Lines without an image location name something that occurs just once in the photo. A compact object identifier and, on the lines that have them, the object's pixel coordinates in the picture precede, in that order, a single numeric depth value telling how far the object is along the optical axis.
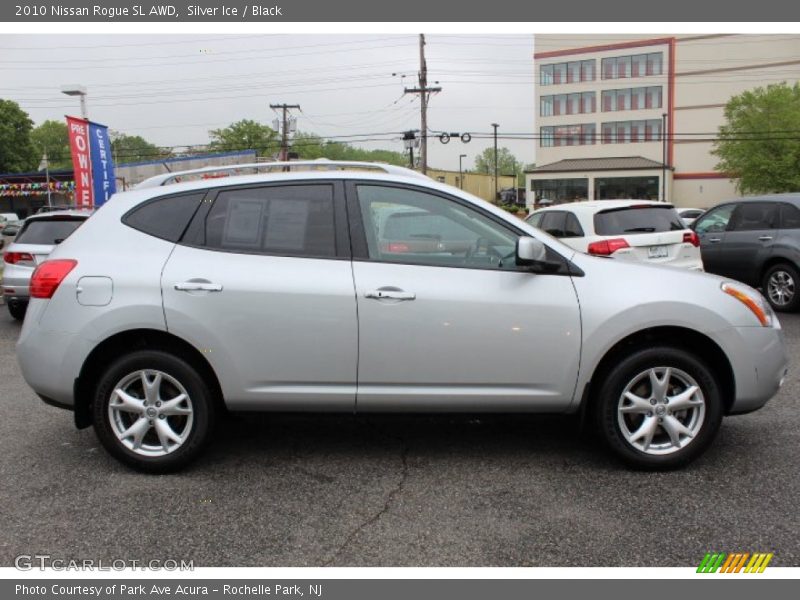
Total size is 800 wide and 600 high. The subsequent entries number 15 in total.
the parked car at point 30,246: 9.64
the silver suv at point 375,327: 3.90
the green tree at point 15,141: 76.56
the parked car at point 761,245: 9.65
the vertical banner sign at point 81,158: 17.38
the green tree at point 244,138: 77.19
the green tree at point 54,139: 110.28
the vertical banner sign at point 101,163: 18.00
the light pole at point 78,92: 22.16
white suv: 8.51
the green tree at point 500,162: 156.00
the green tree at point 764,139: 52.41
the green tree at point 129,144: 108.41
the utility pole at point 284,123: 50.31
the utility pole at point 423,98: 35.19
